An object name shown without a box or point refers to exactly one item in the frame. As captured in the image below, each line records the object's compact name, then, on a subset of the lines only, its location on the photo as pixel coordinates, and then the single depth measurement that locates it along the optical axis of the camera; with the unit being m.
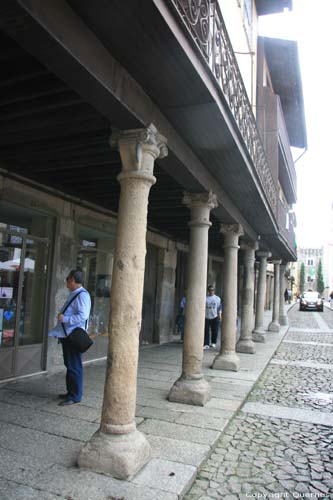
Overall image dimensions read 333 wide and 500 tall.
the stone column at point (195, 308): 5.38
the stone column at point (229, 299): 7.74
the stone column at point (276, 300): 15.88
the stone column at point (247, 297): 10.40
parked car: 31.83
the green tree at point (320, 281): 81.56
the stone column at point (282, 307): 18.30
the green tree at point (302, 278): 86.74
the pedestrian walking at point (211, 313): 10.11
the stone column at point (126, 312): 3.31
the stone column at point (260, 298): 12.75
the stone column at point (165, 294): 10.76
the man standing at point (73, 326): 4.91
